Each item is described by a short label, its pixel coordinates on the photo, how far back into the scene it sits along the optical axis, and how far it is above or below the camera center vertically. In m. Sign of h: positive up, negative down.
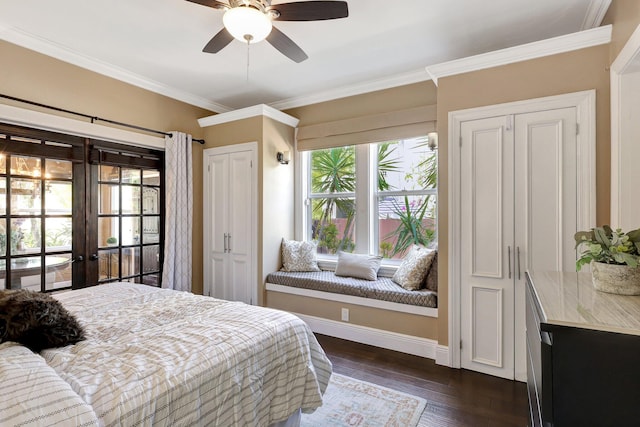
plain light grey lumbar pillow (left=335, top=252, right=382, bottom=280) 3.48 -0.57
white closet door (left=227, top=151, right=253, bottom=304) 3.83 -0.16
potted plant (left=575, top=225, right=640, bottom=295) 1.26 -0.19
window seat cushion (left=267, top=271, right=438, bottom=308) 2.95 -0.74
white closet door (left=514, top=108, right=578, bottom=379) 2.32 +0.13
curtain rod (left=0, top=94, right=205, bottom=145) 2.64 +0.93
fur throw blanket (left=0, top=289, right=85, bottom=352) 1.34 -0.47
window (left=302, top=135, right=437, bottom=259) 3.50 +0.20
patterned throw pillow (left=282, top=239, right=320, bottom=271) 3.86 -0.51
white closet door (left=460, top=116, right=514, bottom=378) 2.50 -0.26
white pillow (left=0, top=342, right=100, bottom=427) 0.85 -0.52
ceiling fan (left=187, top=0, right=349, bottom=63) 1.82 +1.18
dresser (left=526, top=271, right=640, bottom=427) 0.97 -0.47
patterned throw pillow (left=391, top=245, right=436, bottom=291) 3.07 -0.54
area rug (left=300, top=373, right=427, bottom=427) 2.01 -1.30
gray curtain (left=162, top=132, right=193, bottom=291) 3.70 -0.01
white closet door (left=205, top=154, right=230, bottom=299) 4.02 -0.11
